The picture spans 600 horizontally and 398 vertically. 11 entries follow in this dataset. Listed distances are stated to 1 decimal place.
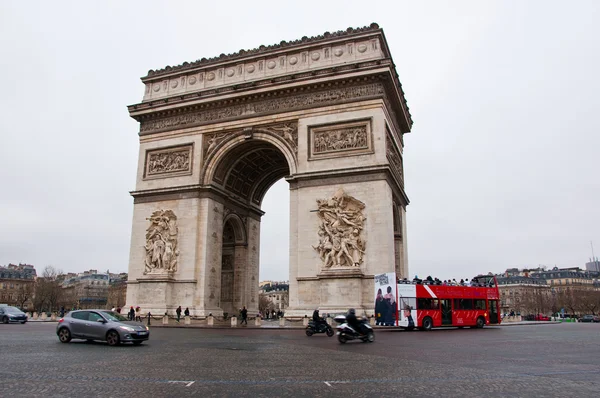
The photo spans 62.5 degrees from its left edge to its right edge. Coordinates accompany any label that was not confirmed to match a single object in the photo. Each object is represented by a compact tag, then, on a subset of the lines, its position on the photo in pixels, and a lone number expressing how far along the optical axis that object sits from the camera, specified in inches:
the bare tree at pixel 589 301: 3457.2
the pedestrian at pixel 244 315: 1121.3
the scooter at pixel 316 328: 751.1
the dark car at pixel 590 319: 2326.5
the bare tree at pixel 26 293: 3059.5
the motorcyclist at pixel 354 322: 608.7
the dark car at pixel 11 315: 1182.3
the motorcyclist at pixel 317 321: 754.8
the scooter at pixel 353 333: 604.7
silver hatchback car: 543.8
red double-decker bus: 916.6
